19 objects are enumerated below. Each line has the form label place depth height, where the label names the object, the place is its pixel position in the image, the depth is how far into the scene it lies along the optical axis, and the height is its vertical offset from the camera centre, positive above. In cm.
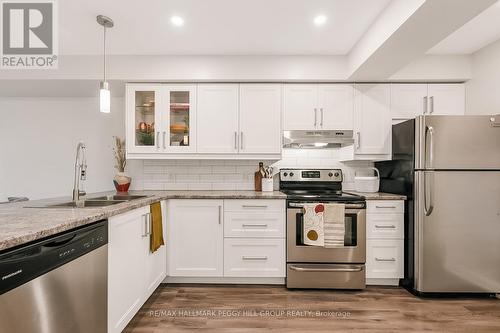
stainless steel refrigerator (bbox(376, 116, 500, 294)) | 248 -35
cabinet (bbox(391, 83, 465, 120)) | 307 +75
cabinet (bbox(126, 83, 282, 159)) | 311 +52
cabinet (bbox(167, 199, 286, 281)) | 276 -71
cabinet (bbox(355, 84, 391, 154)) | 311 +57
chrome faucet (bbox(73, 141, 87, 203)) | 201 -8
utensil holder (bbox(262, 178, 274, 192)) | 318 -20
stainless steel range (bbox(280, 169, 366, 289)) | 266 -85
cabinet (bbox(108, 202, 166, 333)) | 169 -71
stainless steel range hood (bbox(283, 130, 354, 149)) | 305 +33
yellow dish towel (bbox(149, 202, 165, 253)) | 232 -54
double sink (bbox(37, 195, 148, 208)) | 204 -30
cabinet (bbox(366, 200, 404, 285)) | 273 -73
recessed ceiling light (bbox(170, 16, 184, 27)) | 228 +123
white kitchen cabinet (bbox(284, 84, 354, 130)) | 311 +68
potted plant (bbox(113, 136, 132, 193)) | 321 -4
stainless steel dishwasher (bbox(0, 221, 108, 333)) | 99 -51
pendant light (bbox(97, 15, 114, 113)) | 207 +52
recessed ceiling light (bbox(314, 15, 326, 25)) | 226 +123
